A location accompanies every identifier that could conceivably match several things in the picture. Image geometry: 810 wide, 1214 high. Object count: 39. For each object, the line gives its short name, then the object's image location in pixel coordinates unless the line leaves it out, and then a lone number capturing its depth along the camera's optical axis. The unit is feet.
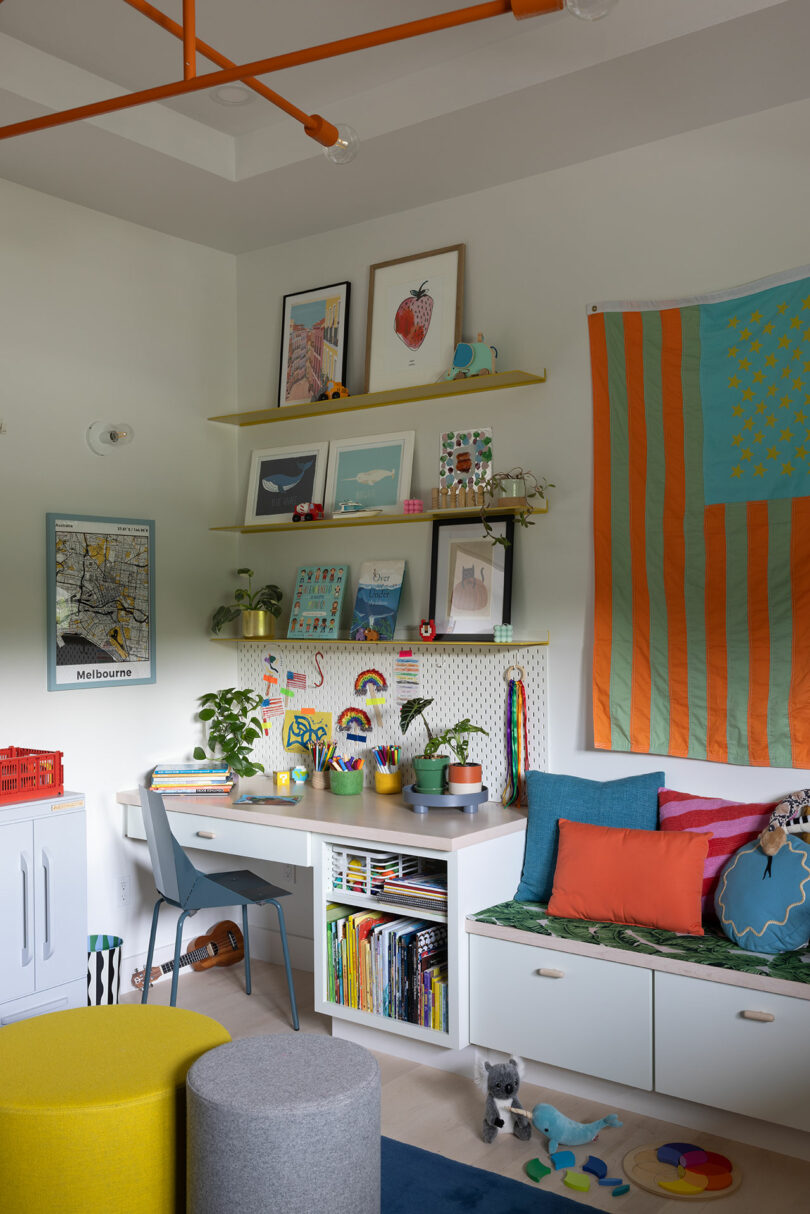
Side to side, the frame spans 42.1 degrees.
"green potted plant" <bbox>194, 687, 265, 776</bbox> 13.13
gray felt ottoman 6.15
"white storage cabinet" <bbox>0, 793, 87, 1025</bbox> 10.32
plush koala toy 8.82
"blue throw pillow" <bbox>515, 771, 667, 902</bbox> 10.34
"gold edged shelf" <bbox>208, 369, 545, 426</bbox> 11.39
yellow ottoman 6.45
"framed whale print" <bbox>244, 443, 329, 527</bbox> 13.37
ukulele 12.99
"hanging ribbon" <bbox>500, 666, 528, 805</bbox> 11.32
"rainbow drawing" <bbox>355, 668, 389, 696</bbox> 12.64
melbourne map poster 12.05
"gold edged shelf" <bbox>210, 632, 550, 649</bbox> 11.29
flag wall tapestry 9.66
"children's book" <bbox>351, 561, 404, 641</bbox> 12.46
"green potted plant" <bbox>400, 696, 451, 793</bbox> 11.29
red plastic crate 10.62
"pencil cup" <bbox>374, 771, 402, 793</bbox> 12.22
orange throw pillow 9.41
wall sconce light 12.42
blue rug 7.89
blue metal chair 11.14
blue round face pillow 8.77
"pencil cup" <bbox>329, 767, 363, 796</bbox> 12.12
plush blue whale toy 8.66
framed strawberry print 12.03
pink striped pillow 9.59
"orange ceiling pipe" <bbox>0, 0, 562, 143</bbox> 4.94
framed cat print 11.59
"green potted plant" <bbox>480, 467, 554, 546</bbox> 11.18
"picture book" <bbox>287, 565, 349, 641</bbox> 12.96
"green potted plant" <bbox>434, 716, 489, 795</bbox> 11.10
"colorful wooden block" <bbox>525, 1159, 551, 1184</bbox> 8.24
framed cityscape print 13.09
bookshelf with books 9.88
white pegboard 11.39
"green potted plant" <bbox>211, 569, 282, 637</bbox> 13.48
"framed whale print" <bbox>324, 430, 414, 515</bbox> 12.49
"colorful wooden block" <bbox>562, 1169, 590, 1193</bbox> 8.10
